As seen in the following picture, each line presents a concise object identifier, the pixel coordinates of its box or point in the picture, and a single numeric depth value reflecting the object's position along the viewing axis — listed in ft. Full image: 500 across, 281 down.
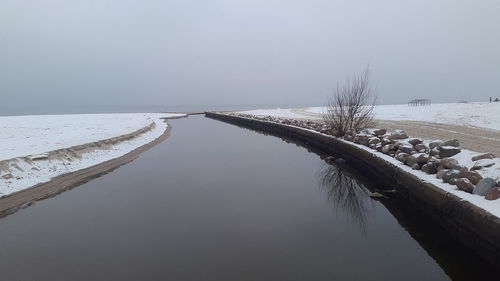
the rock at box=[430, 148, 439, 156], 32.67
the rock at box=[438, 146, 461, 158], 31.22
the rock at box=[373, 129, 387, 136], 49.51
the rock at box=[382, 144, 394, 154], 38.68
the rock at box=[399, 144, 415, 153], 35.14
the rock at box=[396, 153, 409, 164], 32.42
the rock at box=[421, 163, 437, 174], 27.09
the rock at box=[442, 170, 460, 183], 23.17
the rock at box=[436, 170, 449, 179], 24.65
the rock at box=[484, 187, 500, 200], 18.63
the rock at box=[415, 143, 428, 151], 35.56
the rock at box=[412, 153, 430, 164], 29.07
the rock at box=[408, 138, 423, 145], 38.73
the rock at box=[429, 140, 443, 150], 35.24
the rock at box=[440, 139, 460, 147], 33.73
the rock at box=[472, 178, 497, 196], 19.72
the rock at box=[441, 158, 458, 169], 25.47
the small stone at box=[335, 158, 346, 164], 48.52
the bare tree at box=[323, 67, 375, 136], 59.21
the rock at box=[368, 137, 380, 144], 44.80
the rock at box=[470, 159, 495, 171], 25.45
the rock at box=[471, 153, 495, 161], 27.53
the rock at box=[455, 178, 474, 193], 20.76
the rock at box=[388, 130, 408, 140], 43.54
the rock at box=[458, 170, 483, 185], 21.83
